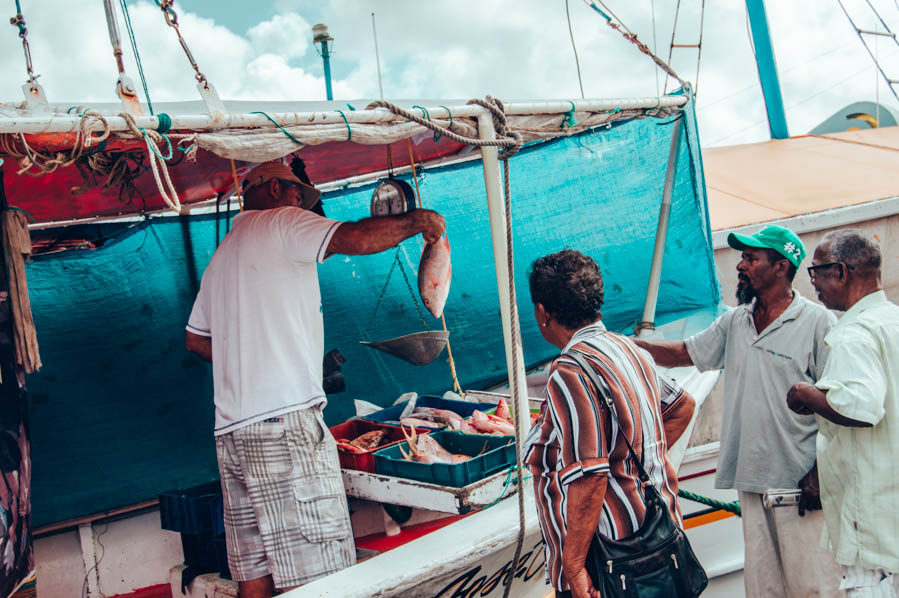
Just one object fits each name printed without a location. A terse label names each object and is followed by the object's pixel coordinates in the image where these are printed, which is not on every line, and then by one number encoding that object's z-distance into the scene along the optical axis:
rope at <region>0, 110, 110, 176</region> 2.03
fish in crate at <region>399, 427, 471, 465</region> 3.05
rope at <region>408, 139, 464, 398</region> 4.38
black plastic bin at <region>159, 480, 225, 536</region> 3.24
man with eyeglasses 2.44
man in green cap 2.94
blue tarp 3.89
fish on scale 3.18
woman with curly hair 1.92
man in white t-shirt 2.73
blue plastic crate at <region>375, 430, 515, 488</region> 2.81
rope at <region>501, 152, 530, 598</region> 2.50
